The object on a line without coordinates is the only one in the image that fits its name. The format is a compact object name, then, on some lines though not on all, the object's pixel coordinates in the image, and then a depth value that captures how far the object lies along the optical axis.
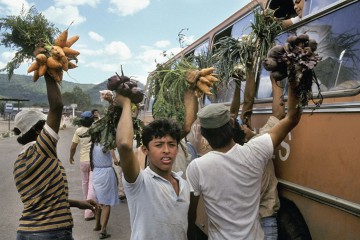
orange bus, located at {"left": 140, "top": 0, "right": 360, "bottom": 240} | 2.52
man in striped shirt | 2.58
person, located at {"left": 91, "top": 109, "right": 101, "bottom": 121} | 7.58
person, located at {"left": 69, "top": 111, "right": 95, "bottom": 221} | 6.85
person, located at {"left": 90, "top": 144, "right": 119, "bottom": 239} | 6.00
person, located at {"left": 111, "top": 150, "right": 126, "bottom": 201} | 8.38
